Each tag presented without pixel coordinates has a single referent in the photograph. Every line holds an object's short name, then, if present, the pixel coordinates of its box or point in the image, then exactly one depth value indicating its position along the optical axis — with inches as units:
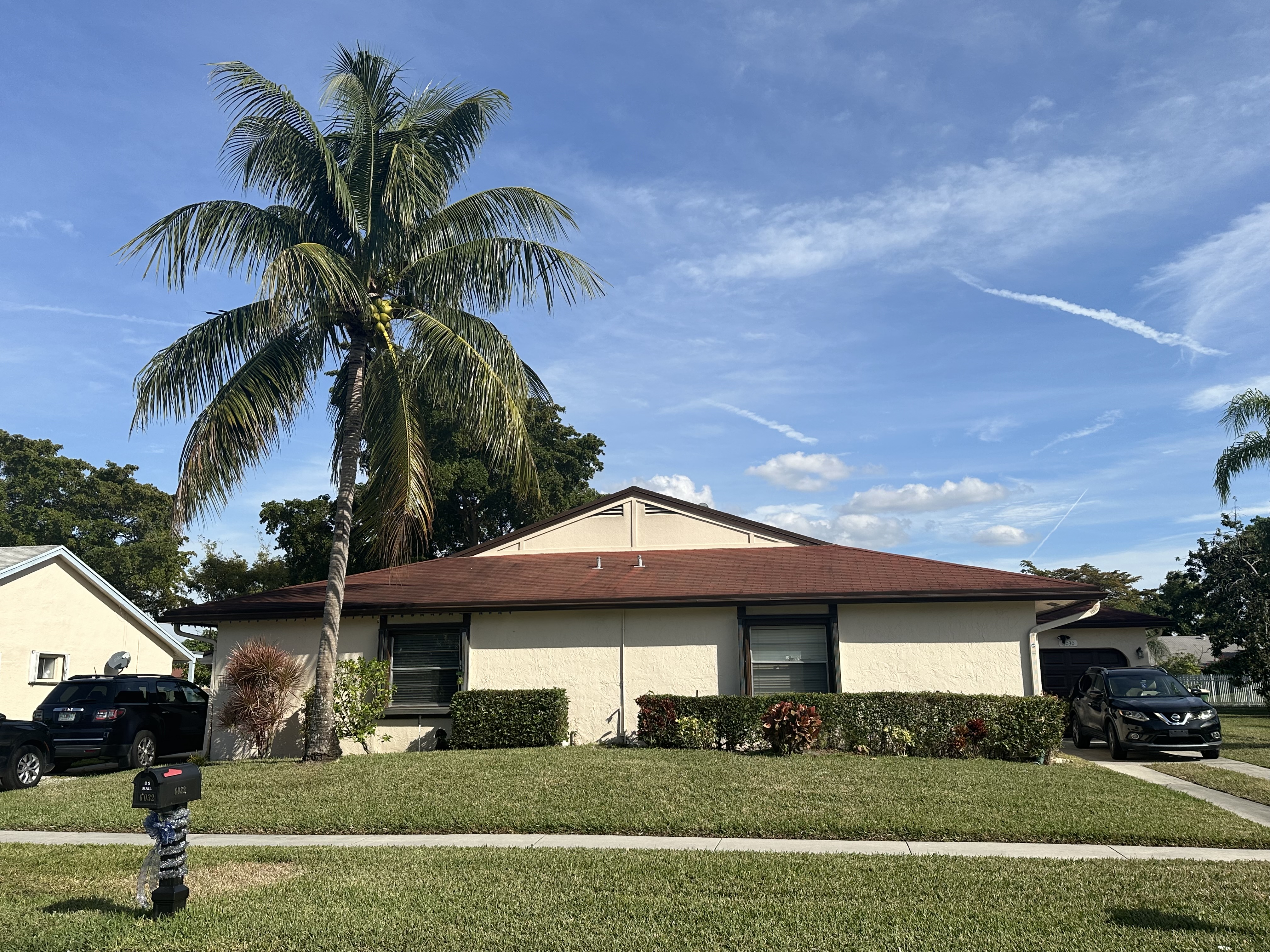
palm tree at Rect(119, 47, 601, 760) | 586.6
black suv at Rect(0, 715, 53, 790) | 531.2
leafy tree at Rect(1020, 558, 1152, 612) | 2078.0
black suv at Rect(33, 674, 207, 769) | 626.2
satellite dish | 943.0
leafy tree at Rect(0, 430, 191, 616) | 1758.1
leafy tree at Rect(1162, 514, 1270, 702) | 1334.9
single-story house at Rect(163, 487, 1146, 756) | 634.8
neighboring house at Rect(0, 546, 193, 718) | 841.5
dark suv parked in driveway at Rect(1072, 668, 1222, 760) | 629.9
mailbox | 249.9
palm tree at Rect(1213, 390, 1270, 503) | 795.4
